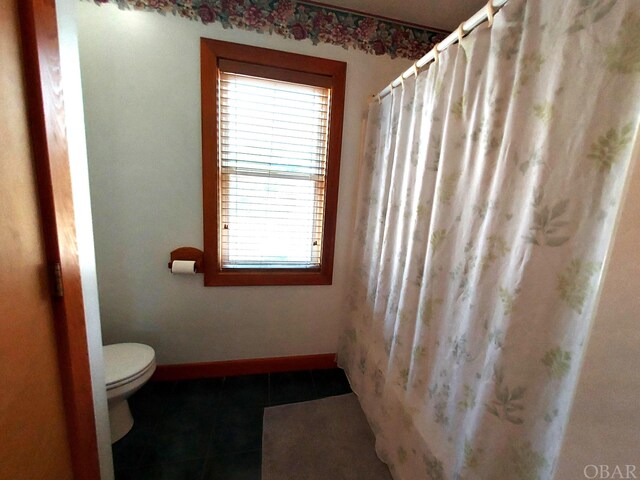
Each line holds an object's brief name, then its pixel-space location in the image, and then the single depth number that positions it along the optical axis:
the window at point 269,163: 1.53
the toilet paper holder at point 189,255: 1.63
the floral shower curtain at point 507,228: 0.54
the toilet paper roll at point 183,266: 1.59
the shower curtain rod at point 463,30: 0.77
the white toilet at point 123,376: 1.25
